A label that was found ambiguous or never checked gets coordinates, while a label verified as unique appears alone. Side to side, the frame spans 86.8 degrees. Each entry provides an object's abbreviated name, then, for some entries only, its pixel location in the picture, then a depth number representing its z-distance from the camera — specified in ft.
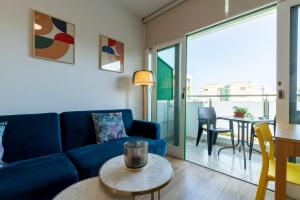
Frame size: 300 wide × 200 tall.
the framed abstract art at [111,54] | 8.11
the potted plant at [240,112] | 8.77
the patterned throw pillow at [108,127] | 6.50
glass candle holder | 3.56
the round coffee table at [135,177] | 2.90
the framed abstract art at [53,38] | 5.98
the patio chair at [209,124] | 9.36
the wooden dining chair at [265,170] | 3.80
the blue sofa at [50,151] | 3.59
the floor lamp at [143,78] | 8.18
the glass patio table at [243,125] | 7.78
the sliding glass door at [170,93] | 8.58
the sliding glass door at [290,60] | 5.27
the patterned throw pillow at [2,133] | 4.23
